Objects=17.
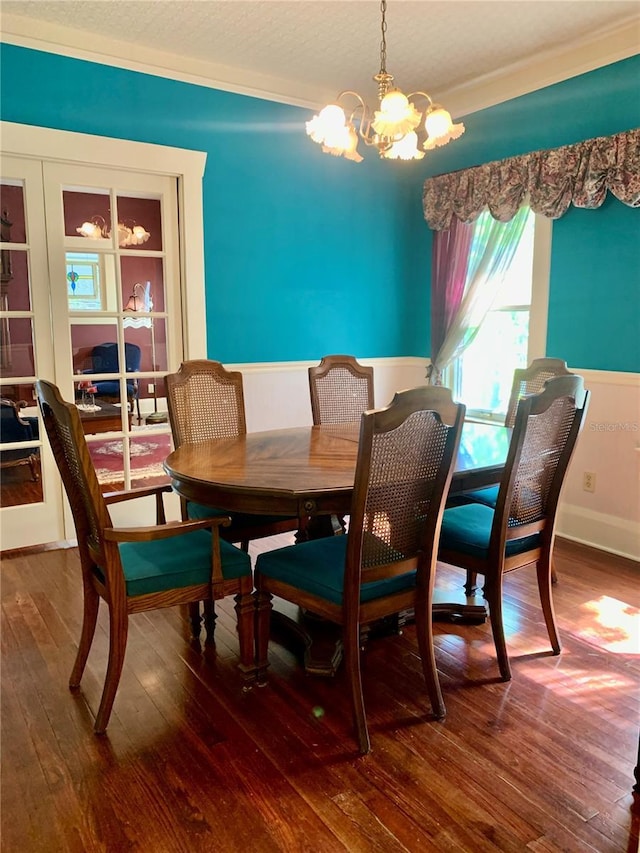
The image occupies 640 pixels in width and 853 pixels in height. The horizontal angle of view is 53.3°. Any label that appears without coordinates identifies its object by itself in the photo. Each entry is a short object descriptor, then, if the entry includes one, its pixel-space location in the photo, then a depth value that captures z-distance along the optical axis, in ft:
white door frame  11.12
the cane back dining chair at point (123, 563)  6.35
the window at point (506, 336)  12.95
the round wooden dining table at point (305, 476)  6.77
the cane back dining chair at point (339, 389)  11.60
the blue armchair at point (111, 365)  12.41
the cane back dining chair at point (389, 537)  6.03
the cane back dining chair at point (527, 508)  7.21
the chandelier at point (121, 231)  12.07
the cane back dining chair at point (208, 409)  9.47
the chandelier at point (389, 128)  7.60
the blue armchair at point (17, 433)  11.69
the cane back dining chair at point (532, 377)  10.87
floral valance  10.84
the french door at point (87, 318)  11.53
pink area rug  12.81
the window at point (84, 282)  12.00
